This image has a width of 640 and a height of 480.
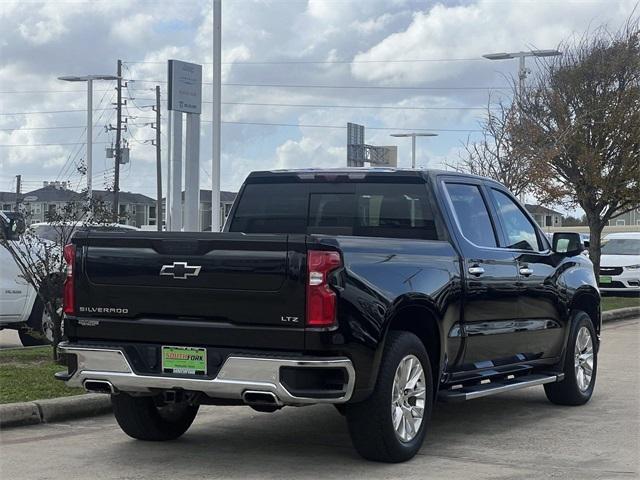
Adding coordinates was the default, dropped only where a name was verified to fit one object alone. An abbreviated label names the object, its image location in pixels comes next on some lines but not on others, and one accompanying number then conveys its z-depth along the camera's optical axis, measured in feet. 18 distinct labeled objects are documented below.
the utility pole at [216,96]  55.52
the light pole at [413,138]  137.42
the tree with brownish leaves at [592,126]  73.51
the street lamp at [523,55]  78.95
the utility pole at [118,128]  172.60
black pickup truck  20.70
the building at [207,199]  156.97
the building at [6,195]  246.66
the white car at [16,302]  42.83
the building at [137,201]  253.10
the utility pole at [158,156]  187.21
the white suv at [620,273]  83.20
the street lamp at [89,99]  123.75
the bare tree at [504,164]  65.77
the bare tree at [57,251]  34.35
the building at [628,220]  305.98
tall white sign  49.06
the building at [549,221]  269.27
